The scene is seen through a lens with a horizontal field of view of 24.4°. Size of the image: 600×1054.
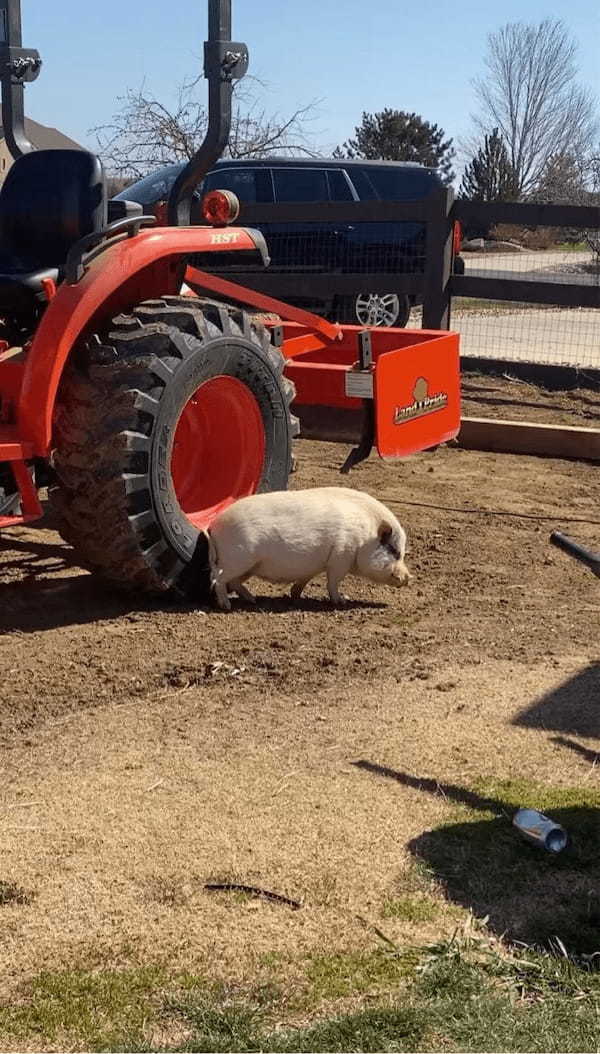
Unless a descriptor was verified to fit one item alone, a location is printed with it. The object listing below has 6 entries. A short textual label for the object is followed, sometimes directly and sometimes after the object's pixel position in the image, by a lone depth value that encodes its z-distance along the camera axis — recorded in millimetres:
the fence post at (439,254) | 10438
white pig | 5145
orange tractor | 5016
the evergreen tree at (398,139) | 45875
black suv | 12828
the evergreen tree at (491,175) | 42062
